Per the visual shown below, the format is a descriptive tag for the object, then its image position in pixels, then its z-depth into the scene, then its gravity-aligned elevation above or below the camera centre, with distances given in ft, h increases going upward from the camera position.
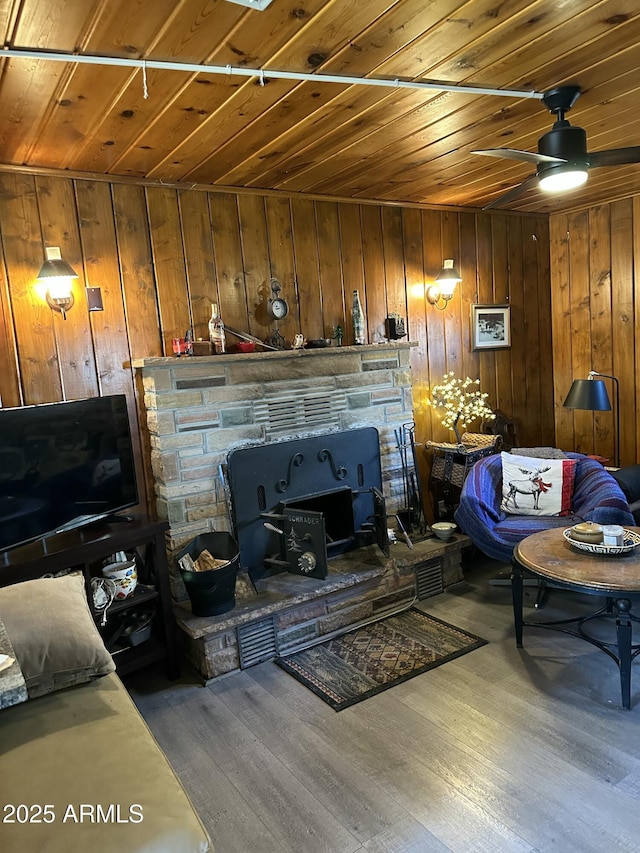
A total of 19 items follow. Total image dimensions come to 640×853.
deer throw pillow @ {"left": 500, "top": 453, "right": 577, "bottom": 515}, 12.03 -2.97
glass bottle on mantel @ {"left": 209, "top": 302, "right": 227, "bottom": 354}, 10.59 +0.58
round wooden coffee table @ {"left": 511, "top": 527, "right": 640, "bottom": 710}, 7.86 -3.29
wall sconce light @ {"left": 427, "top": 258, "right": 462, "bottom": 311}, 13.53 +1.46
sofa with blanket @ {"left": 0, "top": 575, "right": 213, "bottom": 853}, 4.08 -3.08
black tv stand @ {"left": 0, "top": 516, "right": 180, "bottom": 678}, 8.10 -2.64
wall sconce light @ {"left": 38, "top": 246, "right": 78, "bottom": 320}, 8.95 +1.56
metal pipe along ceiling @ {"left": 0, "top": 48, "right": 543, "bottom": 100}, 5.79 +3.16
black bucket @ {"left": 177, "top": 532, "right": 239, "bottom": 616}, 9.29 -3.52
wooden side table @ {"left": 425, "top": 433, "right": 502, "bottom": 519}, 13.03 -2.56
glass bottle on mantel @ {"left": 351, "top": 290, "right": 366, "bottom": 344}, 12.41 +0.76
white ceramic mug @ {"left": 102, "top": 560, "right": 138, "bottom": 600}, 8.86 -3.03
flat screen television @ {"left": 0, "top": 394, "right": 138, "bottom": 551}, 8.00 -1.29
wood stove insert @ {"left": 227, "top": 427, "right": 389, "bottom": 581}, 10.64 -2.70
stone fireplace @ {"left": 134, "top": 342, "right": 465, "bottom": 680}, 9.93 -1.86
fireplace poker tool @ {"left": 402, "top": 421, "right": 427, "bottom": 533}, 13.01 -2.99
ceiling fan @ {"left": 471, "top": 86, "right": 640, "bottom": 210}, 7.57 +2.36
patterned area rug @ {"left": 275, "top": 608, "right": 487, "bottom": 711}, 8.96 -4.98
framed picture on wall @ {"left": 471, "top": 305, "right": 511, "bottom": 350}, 14.80 +0.47
